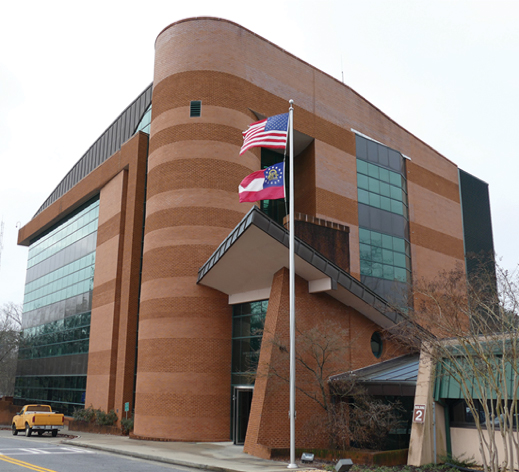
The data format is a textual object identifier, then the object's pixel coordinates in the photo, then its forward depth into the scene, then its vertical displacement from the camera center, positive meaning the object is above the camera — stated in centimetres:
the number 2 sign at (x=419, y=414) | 1802 -142
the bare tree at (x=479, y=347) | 1442 +75
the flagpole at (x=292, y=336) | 1675 +108
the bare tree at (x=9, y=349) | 6341 +236
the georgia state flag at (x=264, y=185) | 1880 +651
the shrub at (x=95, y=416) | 3247 -302
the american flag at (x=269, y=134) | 1958 +865
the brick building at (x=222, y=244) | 2384 +778
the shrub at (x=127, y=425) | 3034 -318
